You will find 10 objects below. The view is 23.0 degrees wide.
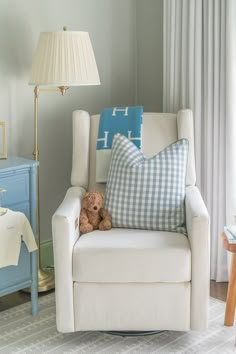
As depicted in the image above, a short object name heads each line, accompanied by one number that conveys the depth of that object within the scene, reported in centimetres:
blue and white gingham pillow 273
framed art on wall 293
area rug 255
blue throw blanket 302
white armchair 244
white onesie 260
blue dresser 270
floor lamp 280
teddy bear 272
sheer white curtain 305
